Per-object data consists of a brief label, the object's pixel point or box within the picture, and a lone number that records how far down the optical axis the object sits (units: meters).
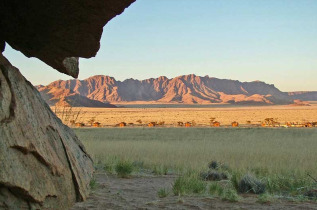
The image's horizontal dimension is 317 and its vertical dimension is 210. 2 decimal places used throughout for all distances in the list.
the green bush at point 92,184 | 8.00
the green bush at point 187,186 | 7.87
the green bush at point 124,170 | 10.64
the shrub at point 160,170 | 11.70
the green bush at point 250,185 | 8.46
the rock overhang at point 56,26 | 5.31
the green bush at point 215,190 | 7.86
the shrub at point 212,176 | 10.50
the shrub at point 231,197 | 7.25
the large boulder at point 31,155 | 5.00
